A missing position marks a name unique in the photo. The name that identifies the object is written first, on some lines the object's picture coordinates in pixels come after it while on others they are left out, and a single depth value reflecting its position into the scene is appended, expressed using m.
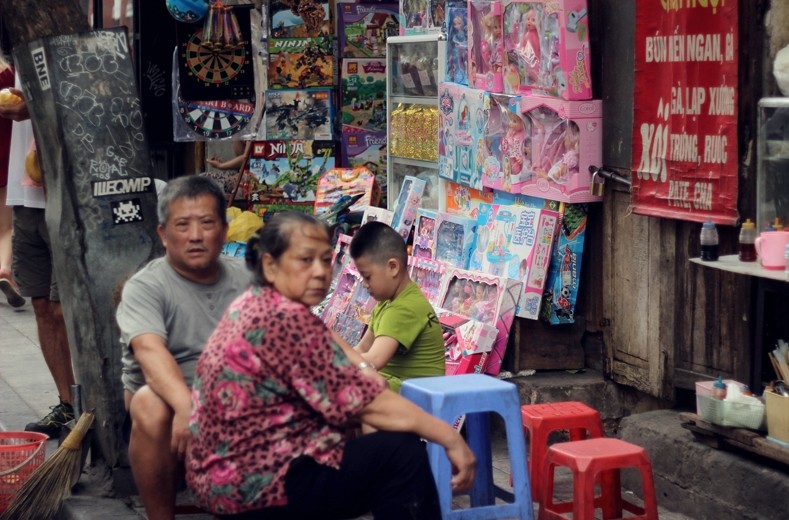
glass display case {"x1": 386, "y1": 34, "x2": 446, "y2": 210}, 8.35
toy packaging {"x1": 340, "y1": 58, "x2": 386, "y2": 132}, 9.99
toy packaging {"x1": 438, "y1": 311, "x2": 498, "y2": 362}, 6.69
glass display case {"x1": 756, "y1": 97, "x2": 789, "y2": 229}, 5.23
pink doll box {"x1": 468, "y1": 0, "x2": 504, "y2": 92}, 7.31
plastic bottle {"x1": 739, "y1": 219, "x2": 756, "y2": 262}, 5.34
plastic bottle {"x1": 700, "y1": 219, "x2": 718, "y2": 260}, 5.45
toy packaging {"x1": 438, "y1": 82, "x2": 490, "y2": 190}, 7.54
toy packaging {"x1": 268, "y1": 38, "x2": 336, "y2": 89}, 9.93
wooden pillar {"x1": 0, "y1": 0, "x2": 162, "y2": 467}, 5.94
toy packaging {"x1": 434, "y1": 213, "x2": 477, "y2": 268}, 7.39
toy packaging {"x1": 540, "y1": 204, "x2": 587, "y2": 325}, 6.75
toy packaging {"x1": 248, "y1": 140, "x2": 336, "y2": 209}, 9.99
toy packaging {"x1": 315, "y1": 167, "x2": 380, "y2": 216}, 8.80
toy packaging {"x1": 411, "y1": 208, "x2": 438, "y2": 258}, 7.75
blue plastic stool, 4.84
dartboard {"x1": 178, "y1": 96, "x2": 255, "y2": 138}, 9.96
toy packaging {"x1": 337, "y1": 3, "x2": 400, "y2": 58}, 9.90
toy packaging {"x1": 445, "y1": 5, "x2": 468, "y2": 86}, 7.82
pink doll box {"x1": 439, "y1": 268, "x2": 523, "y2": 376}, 6.76
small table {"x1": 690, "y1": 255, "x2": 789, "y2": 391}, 5.06
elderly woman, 3.88
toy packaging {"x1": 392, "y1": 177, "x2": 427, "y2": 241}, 8.07
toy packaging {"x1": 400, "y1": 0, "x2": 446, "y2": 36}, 8.24
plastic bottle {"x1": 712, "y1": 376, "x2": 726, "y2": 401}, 5.41
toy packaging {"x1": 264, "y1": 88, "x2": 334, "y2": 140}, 10.02
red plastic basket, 5.82
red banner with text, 5.66
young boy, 5.58
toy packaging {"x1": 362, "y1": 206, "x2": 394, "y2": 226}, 8.27
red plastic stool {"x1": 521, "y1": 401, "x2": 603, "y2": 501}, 5.62
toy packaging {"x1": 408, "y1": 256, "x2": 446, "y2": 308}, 7.36
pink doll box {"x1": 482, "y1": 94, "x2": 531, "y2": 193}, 7.03
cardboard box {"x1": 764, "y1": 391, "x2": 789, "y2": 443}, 5.08
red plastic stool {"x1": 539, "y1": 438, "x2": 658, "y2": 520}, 4.96
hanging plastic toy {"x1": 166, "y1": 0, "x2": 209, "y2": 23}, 9.49
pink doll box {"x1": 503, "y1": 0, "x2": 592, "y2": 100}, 6.54
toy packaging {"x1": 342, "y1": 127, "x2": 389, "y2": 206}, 9.99
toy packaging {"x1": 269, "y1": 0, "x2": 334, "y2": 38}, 9.87
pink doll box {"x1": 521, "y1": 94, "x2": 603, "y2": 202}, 6.61
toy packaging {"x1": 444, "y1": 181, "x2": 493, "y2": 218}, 7.70
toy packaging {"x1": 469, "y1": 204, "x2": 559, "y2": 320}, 6.74
